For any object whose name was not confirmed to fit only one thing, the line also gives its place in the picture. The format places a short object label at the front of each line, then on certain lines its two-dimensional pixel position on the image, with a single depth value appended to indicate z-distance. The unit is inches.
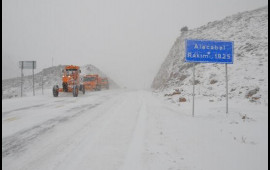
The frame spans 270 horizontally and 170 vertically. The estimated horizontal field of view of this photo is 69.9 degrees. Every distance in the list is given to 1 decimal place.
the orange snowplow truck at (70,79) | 768.3
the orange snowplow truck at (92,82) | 1209.4
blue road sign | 368.8
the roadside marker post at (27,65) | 896.9
